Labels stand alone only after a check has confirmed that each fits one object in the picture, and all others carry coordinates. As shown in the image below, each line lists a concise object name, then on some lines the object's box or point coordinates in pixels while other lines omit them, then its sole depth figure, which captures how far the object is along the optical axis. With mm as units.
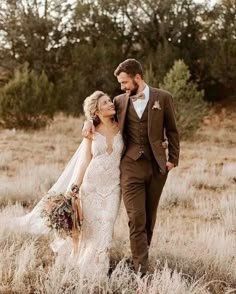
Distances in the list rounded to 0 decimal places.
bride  6932
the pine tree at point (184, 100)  25162
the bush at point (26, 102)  26737
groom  6630
